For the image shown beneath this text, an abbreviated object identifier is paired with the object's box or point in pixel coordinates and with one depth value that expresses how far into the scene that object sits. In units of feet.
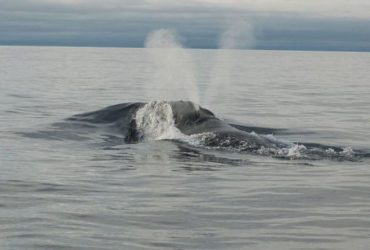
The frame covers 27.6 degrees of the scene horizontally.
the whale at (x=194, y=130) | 59.67
